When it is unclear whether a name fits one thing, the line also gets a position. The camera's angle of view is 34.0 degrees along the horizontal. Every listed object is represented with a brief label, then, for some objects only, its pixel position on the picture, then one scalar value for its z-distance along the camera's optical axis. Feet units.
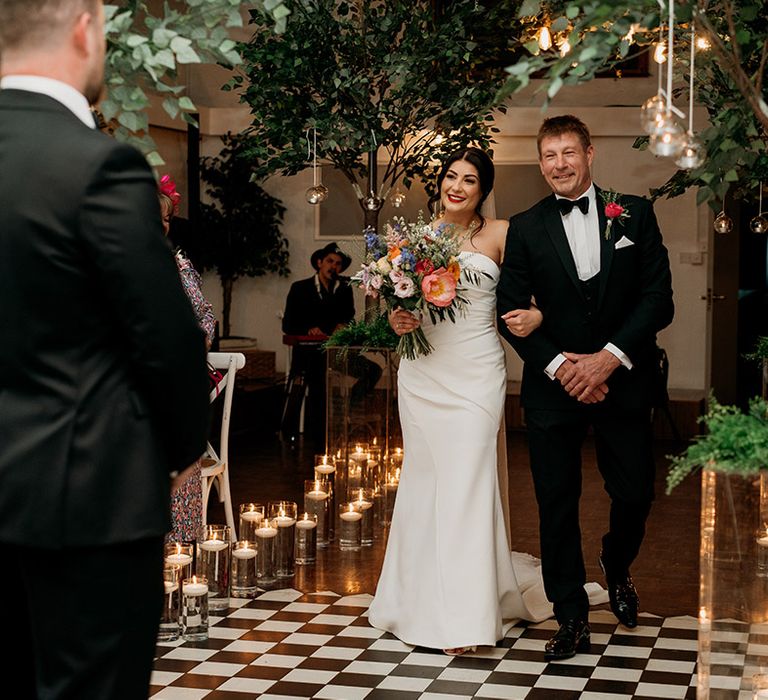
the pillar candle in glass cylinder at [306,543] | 21.31
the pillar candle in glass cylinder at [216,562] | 18.02
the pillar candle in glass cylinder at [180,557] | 16.90
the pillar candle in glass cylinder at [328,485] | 22.81
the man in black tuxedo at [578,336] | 15.89
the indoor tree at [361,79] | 23.93
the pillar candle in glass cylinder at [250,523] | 19.79
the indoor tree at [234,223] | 46.57
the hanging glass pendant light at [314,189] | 24.27
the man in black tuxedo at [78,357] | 7.41
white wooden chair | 21.01
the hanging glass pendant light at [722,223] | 23.04
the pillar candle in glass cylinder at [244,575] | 19.20
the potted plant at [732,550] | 9.75
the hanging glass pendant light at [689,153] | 9.51
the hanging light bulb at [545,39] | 28.94
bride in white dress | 16.47
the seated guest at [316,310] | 36.45
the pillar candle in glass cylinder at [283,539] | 19.98
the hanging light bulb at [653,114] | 9.36
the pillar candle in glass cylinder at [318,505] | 22.82
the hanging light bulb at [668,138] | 9.31
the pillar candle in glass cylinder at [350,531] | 22.50
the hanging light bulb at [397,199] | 26.37
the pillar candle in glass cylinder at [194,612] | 16.66
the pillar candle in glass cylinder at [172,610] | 16.71
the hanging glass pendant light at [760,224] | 21.89
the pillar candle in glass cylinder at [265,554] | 19.79
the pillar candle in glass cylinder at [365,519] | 22.81
